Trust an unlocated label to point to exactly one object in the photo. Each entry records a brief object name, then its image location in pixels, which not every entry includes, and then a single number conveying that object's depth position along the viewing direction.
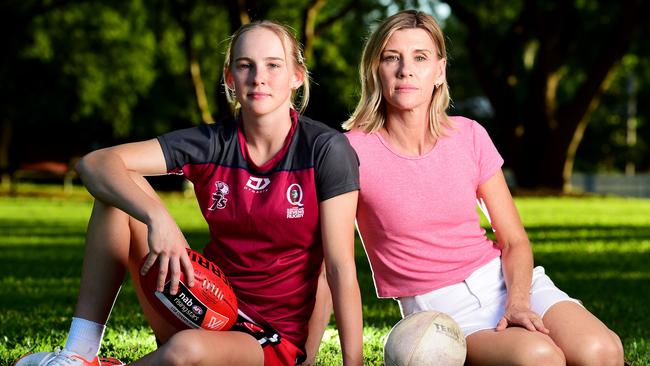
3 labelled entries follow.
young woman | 4.27
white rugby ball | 4.15
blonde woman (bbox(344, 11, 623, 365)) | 4.50
